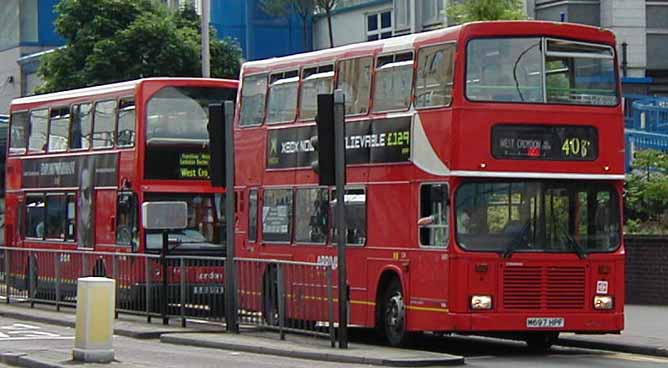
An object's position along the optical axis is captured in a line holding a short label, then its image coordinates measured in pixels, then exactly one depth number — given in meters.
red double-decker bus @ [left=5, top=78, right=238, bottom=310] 28.08
